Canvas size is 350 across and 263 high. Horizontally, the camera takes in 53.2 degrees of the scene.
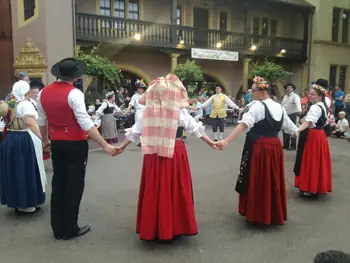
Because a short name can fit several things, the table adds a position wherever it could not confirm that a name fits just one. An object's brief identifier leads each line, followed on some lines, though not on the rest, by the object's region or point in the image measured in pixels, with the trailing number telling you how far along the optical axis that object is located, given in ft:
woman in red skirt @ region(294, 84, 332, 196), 16.31
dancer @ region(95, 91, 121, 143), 28.94
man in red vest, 11.37
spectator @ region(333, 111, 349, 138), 38.58
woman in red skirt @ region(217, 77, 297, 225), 12.74
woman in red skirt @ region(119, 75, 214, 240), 11.02
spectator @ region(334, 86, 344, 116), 51.19
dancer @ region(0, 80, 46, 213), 14.01
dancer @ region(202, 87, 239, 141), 34.30
